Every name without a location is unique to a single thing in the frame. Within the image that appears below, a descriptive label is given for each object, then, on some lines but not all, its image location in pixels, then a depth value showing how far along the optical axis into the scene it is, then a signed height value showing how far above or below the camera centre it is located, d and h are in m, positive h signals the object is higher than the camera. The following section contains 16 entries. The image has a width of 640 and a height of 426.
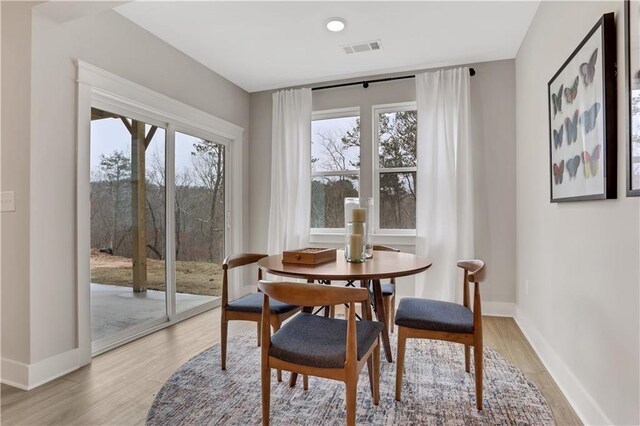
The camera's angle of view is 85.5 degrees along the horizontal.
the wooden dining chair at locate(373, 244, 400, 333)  2.65 -0.66
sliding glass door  2.65 -0.12
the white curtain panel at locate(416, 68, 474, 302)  3.41 +0.32
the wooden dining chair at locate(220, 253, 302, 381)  2.14 -0.62
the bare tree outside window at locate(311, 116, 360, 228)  4.00 +0.54
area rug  1.75 -1.03
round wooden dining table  1.69 -0.30
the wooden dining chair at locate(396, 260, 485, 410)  1.81 -0.60
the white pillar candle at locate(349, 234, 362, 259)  2.08 -0.21
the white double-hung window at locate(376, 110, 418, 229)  3.79 +0.50
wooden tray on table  1.99 -0.26
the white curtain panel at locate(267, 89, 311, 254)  3.95 +0.47
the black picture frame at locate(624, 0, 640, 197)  1.30 +0.48
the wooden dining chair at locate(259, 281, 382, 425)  1.42 -0.58
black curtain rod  3.71 +1.45
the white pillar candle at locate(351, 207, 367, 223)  2.12 -0.01
